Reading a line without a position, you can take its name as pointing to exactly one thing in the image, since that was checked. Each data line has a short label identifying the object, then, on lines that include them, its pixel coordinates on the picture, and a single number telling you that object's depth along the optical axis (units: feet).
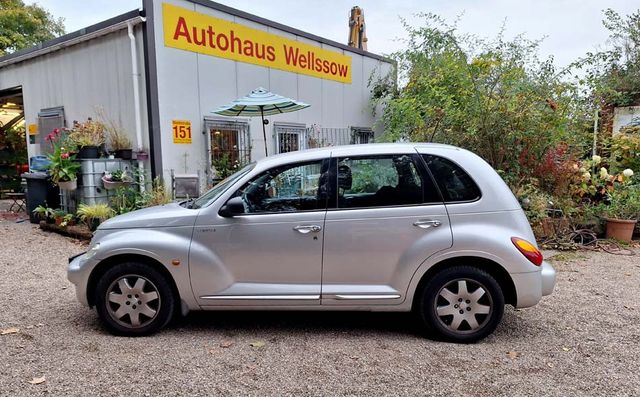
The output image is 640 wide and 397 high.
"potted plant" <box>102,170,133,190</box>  24.03
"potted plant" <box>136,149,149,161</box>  24.80
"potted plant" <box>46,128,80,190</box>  23.09
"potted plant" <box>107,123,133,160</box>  24.88
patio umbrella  24.67
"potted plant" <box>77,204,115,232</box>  23.04
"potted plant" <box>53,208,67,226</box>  25.21
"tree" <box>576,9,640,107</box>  38.37
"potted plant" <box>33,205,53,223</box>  26.03
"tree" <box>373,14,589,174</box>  22.61
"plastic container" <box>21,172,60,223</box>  26.91
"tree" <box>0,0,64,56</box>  59.93
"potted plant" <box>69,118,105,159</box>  24.07
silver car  10.99
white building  24.59
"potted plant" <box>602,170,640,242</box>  23.30
